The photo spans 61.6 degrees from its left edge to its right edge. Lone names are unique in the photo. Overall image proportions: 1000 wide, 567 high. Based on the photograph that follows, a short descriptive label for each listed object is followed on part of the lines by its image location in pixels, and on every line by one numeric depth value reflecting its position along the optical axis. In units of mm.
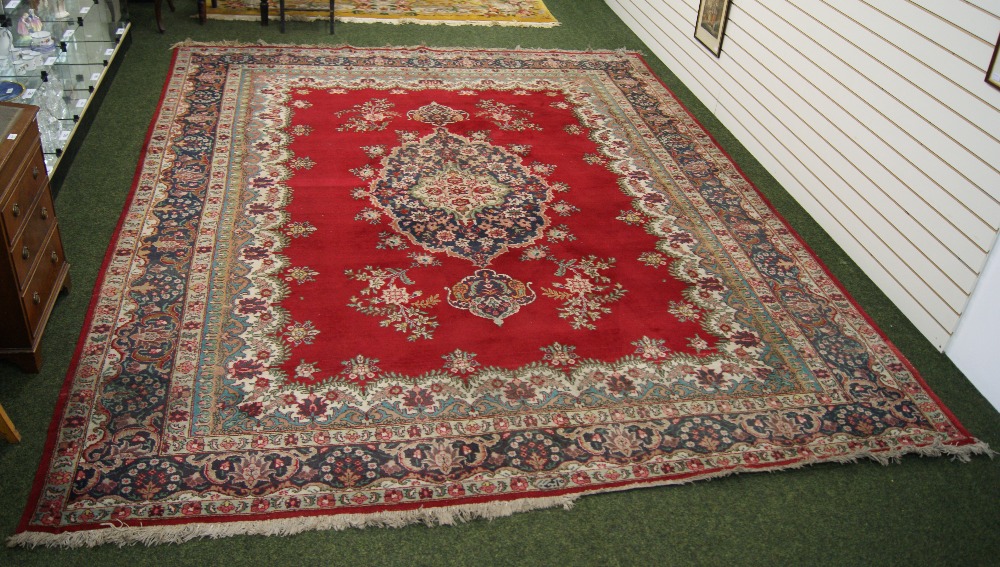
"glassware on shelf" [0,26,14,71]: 4375
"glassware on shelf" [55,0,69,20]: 5008
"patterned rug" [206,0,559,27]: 6543
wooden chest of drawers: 2930
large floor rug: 2811
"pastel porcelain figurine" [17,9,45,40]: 4586
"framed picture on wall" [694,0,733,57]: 5551
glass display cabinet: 4281
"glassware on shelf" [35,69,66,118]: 4375
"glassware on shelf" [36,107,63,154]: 4195
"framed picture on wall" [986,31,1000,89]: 3323
